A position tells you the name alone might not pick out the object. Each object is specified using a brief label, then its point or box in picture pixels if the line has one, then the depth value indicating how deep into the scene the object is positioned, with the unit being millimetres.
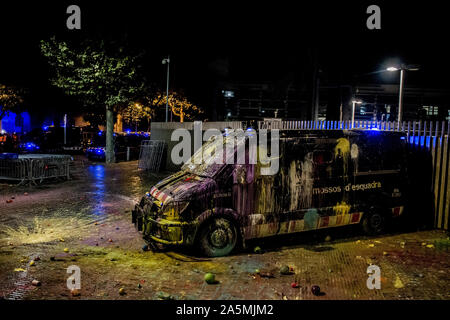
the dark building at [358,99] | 31266
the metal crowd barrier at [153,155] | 17641
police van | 5910
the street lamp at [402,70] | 12086
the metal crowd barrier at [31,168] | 13273
